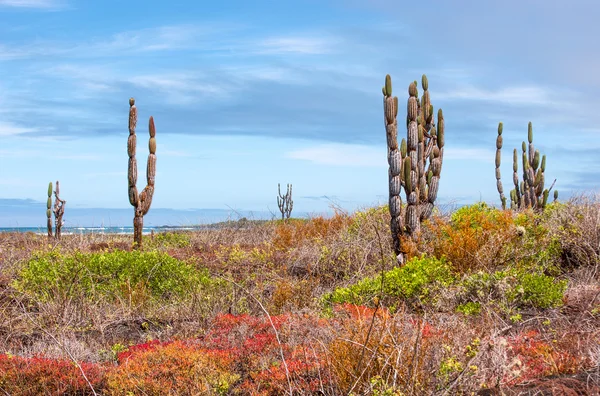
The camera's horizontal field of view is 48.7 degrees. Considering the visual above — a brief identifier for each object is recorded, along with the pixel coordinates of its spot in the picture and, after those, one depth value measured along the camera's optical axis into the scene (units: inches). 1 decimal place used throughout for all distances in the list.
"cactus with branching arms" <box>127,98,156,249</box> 698.2
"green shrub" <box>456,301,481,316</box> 309.7
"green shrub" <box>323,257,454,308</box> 343.0
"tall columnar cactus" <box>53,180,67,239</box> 1010.1
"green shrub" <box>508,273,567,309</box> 327.6
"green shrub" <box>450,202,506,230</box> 449.8
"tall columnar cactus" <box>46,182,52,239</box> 1062.4
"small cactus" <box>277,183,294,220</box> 1307.8
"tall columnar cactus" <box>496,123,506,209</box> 1076.5
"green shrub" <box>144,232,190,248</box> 740.6
